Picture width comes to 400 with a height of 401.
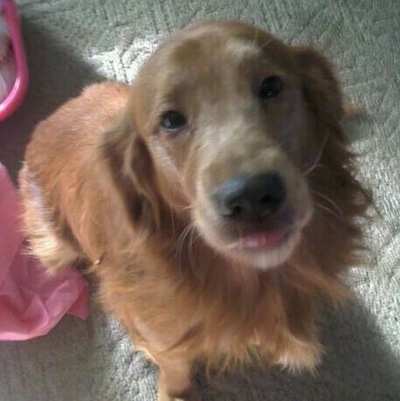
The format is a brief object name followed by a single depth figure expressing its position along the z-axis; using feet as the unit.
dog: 3.90
